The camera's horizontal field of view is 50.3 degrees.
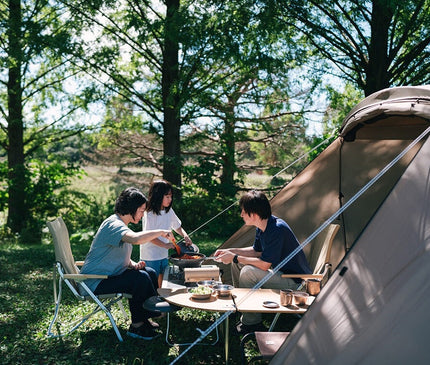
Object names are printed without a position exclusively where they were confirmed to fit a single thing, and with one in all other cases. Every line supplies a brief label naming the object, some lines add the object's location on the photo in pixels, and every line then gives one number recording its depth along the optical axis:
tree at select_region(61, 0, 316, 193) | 8.64
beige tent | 2.35
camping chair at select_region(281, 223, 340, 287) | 3.87
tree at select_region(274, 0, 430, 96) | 7.92
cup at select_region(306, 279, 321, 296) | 3.45
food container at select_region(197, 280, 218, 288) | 3.60
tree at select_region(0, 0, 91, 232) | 9.05
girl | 4.68
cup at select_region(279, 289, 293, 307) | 3.20
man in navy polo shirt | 3.91
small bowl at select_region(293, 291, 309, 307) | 3.20
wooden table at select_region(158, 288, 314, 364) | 3.09
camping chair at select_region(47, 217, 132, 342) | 3.81
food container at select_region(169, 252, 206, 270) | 3.95
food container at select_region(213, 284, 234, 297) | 3.36
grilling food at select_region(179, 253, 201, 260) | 4.02
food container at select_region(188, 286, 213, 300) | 3.28
